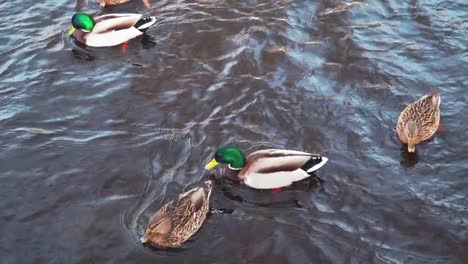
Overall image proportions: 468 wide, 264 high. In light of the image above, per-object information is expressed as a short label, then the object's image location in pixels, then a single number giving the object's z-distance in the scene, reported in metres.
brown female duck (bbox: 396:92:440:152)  7.70
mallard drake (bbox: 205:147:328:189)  7.05
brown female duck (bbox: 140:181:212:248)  6.33
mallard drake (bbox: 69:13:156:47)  10.41
